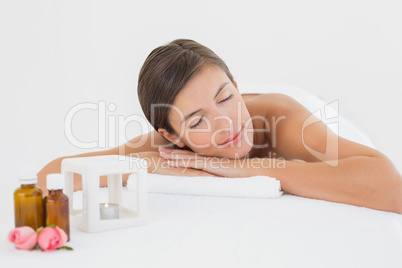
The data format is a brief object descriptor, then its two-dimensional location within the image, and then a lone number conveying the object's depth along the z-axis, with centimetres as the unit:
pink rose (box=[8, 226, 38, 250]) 82
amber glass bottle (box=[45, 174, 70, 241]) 85
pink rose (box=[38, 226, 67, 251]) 81
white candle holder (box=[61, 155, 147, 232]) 94
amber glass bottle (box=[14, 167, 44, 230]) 86
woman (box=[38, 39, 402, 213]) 125
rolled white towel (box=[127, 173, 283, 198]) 126
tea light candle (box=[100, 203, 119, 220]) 99
